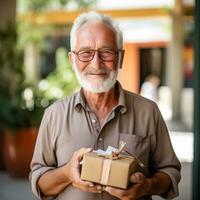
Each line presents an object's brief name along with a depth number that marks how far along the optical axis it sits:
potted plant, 6.54
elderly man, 1.91
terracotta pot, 6.53
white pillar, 12.81
